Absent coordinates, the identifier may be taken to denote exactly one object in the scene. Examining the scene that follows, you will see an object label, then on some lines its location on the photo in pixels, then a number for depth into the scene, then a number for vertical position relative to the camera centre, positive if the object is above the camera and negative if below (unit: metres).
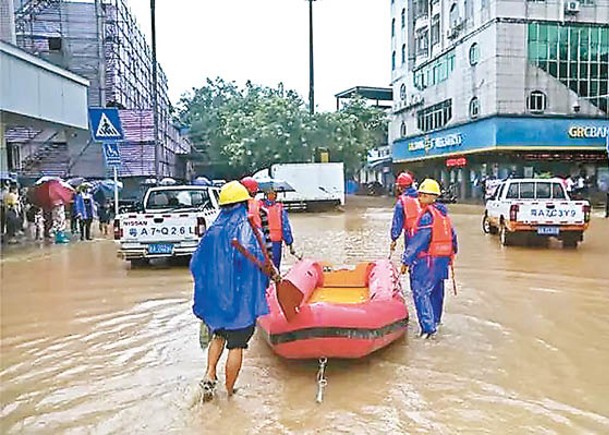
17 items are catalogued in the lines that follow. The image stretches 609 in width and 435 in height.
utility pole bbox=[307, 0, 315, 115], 34.69 +5.50
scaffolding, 31.81 +6.88
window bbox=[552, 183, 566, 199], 15.79 -0.24
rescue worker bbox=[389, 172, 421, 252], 8.52 -0.39
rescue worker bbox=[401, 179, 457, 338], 6.87 -0.69
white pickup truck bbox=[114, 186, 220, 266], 12.13 -0.78
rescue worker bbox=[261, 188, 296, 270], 9.36 -0.54
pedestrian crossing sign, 13.82 +1.28
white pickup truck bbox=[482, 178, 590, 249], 14.52 -0.68
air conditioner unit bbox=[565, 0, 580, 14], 36.28 +9.00
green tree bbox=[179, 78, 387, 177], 36.62 +2.91
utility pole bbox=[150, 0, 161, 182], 23.91 +4.96
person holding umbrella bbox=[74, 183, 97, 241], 18.04 -0.54
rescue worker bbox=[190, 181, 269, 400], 5.15 -0.75
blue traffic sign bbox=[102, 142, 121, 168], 14.68 +0.72
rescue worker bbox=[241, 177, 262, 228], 7.84 -0.07
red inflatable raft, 5.62 -1.18
